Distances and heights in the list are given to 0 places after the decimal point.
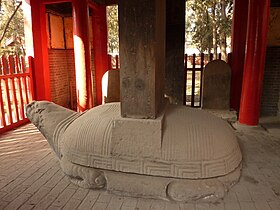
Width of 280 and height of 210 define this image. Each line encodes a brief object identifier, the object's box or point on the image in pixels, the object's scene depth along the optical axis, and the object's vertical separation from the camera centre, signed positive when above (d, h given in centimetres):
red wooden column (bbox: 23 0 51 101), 595 +45
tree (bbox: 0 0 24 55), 1608 +203
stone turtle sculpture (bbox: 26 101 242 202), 271 -108
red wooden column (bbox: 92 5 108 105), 807 +64
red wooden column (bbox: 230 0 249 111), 601 +39
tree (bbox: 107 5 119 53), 1627 +263
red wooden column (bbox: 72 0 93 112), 627 +17
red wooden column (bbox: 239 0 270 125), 485 +2
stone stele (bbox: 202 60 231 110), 591 -58
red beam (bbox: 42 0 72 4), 624 +152
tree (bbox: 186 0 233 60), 1124 +182
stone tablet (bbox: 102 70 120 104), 643 -63
